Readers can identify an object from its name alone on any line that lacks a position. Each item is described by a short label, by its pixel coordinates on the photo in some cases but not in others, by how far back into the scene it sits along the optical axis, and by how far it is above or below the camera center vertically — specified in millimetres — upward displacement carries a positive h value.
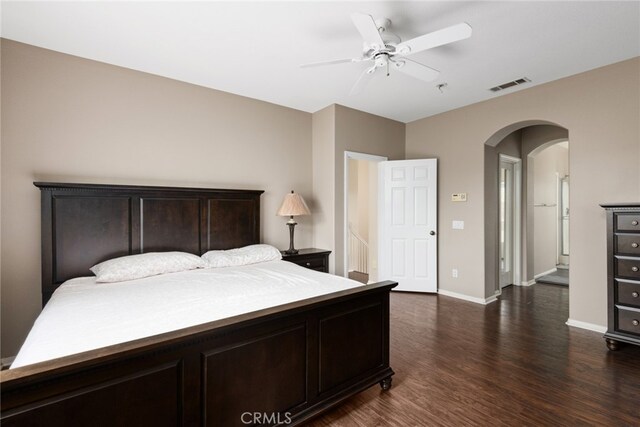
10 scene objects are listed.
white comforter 1289 -541
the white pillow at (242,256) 2916 -459
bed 1059 -670
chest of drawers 2475 -544
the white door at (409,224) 4438 -184
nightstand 3555 -585
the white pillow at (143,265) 2330 -456
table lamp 3664 +47
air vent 3297 +1512
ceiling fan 1833 +1195
